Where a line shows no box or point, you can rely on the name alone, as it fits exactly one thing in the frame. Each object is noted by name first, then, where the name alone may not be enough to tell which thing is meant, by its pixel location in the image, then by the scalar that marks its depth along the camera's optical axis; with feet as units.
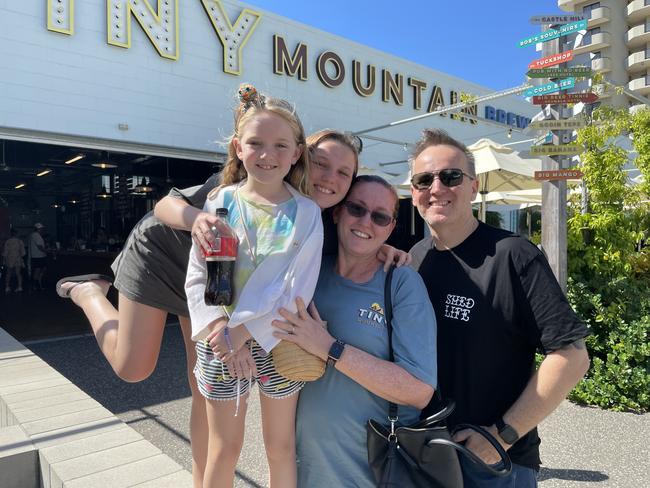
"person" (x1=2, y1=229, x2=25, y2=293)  42.88
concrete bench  8.21
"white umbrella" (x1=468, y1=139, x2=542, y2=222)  24.43
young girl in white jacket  5.18
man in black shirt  4.82
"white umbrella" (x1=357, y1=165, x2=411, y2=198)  29.16
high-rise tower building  156.15
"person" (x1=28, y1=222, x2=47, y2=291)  44.88
